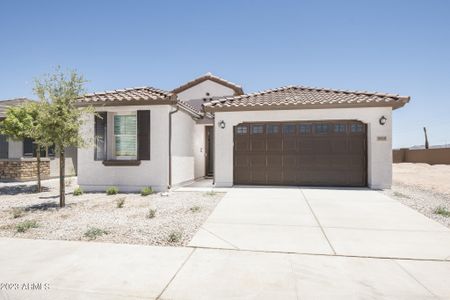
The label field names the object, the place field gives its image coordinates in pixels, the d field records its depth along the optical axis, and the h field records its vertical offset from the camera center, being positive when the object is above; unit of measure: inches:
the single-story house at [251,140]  363.6 +19.3
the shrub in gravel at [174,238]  162.6 -57.6
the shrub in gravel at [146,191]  336.2 -54.0
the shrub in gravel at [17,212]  229.8 -59.2
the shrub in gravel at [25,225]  185.4 -57.4
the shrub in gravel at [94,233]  171.3 -57.7
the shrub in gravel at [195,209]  242.8 -56.5
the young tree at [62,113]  255.3 +40.3
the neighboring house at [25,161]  504.7 -19.0
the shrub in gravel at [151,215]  219.5 -56.1
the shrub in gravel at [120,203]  260.9 -55.3
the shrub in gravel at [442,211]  228.1 -56.1
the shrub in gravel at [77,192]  344.9 -56.7
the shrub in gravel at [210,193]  330.2 -55.6
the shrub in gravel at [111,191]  345.4 -54.7
